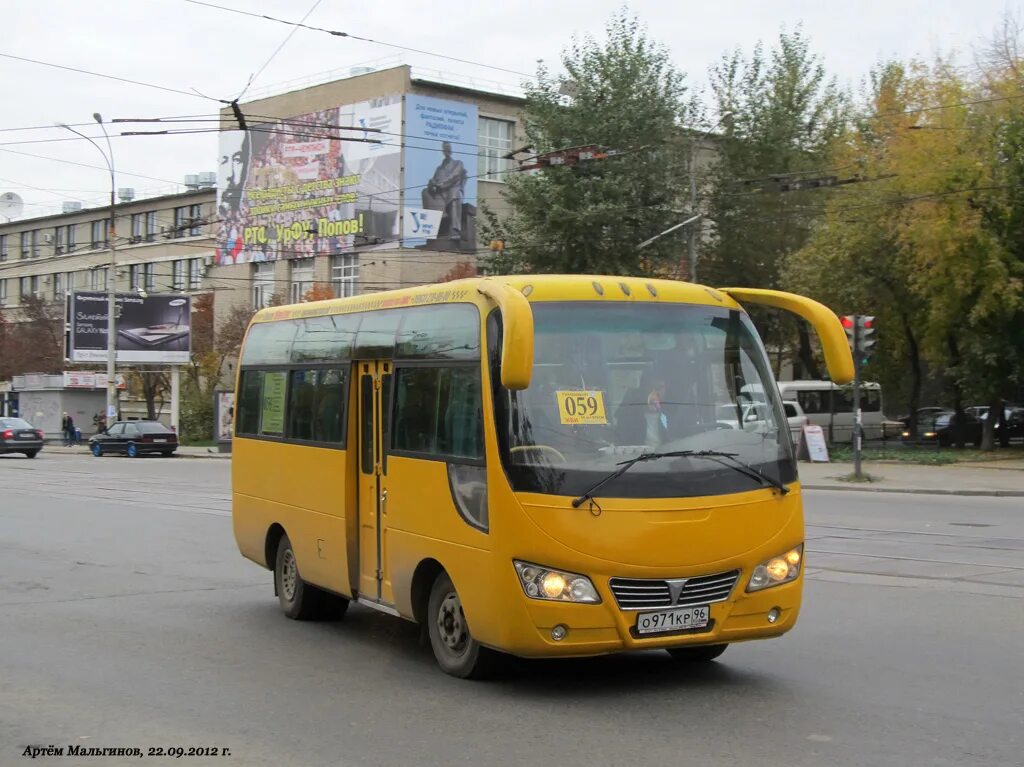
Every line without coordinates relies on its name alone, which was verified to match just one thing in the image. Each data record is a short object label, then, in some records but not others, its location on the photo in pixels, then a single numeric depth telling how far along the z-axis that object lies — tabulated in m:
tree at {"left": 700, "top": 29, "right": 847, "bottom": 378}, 48.19
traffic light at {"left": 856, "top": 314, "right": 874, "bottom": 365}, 25.48
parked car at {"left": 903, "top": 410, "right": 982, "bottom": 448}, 42.22
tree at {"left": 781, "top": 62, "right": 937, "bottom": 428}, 37.81
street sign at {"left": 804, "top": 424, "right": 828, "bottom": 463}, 32.97
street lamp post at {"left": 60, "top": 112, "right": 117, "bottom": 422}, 48.97
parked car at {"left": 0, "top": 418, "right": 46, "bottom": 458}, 44.59
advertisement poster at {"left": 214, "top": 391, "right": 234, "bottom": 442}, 48.88
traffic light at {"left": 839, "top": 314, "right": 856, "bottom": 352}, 25.70
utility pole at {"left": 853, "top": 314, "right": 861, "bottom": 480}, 25.56
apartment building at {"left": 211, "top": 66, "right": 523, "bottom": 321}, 61.00
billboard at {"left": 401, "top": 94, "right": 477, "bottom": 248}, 60.75
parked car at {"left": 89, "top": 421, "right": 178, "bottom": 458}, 46.25
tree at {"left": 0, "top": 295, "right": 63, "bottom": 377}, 73.94
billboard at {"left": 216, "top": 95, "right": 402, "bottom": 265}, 61.12
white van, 47.03
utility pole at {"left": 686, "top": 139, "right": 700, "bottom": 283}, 33.91
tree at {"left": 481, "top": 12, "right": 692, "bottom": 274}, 41.19
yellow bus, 6.73
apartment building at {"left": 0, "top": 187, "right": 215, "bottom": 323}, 80.75
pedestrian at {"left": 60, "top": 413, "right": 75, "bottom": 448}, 58.31
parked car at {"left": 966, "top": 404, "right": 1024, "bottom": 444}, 40.16
